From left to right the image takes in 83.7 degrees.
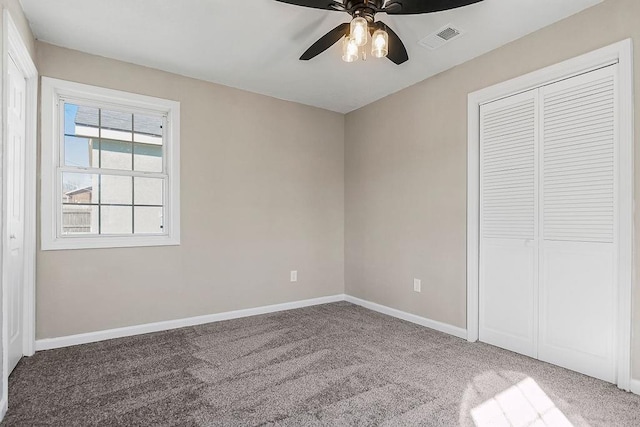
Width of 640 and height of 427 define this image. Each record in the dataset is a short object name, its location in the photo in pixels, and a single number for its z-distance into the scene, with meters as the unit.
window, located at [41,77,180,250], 2.93
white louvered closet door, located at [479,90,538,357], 2.73
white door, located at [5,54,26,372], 2.29
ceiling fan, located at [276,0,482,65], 1.90
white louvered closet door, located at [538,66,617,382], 2.31
